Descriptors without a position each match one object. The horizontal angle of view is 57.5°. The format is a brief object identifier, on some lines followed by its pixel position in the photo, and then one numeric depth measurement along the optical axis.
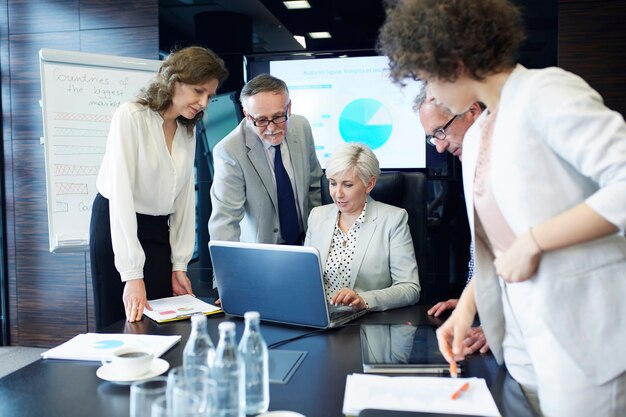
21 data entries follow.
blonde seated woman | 2.09
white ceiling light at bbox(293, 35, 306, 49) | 3.72
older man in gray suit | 2.33
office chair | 2.23
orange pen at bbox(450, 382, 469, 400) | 1.09
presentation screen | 3.57
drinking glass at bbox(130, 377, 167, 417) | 0.86
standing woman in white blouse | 1.91
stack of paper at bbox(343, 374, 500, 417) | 1.04
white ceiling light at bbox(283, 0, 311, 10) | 3.72
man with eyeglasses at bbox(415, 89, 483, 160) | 1.85
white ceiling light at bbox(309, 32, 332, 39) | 3.68
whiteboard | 3.32
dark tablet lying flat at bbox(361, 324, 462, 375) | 1.25
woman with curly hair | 0.94
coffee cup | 1.20
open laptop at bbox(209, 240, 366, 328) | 1.48
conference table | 1.06
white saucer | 1.18
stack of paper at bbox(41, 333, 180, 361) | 1.35
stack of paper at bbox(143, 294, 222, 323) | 1.70
